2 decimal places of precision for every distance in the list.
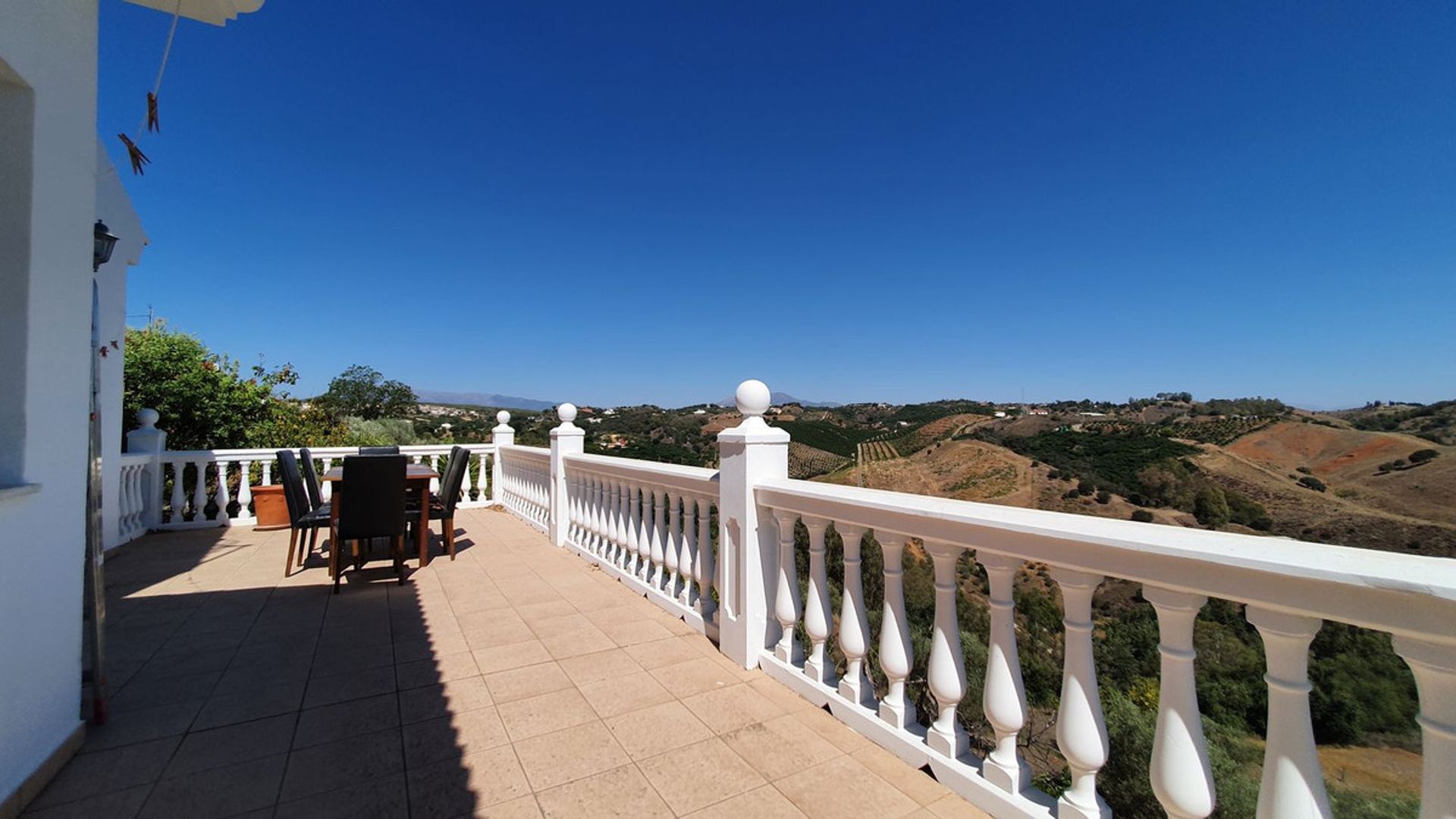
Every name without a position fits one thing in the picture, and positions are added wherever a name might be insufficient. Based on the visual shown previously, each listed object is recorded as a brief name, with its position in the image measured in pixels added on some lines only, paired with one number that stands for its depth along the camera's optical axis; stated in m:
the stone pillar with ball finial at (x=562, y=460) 5.25
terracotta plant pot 6.57
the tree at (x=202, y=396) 6.97
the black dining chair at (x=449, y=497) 5.12
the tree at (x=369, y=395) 13.95
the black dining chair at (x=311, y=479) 5.58
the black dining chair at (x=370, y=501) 4.11
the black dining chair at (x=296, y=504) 4.52
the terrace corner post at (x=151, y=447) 6.15
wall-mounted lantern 2.88
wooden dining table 4.28
